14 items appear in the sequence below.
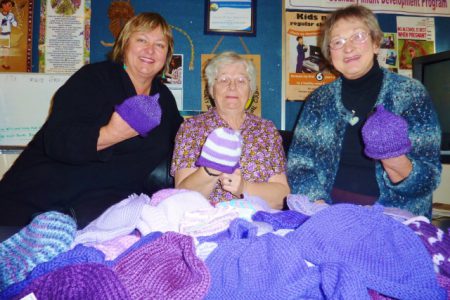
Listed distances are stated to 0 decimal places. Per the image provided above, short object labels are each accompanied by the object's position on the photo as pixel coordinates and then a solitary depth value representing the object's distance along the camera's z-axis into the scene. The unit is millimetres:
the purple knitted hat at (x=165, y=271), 378
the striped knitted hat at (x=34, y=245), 434
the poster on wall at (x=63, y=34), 1901
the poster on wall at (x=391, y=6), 2031
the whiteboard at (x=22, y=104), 1860
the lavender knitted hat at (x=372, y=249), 398
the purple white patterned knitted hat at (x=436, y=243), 454
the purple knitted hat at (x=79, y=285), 356
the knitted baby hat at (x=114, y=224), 546
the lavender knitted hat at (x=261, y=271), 393
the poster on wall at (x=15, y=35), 1886
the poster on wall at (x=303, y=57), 2014
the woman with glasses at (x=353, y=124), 1043
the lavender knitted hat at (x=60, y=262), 391
